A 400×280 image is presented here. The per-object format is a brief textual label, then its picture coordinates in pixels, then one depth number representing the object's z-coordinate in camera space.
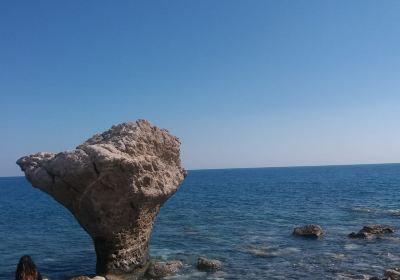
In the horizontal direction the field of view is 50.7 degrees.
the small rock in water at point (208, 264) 24.72
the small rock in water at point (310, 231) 34.03
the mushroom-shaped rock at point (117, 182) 20.03
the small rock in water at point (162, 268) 23.34
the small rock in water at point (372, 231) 33.28
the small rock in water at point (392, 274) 21.15
